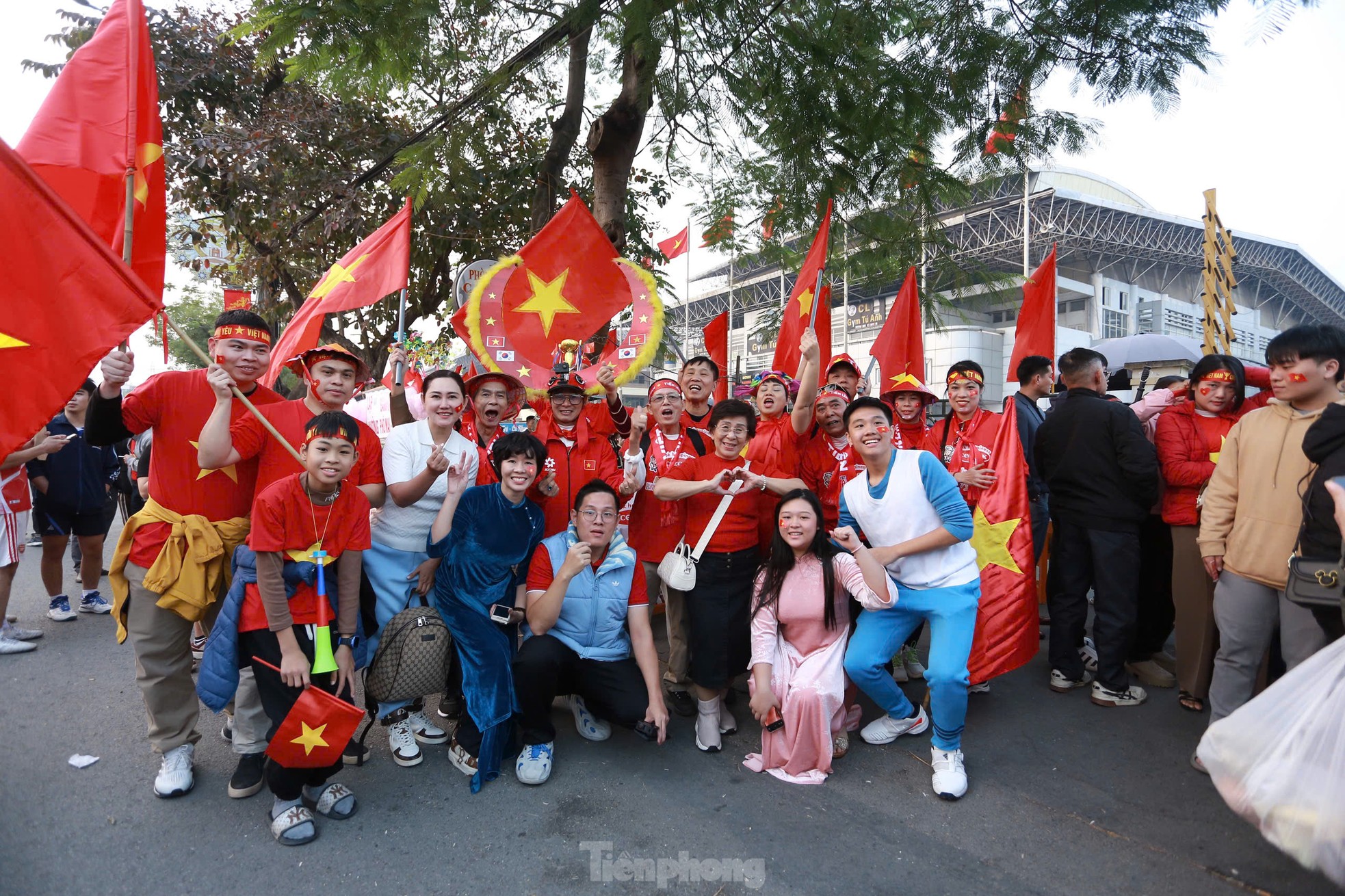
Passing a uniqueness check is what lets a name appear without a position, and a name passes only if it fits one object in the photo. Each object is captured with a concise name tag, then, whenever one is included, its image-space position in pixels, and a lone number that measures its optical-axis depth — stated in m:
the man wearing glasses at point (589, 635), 3.29
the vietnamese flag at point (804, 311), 4.84
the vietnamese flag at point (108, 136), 2.79
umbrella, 8.52
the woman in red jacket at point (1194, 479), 3.93
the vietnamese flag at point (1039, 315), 5.71
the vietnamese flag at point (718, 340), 7.79
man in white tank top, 3.36
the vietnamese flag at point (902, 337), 5.85
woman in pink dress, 3.24
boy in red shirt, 2.77
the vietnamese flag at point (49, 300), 2.06
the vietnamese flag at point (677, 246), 12.58
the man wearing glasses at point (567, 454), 3.89
